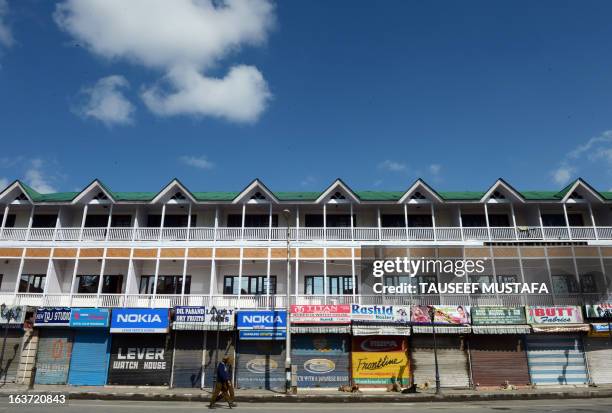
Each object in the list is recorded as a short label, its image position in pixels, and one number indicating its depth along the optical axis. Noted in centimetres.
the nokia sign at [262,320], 2300
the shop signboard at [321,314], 2290
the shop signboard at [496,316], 2284
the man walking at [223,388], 1686
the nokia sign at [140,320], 2311
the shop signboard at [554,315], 2300
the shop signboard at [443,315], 2294
